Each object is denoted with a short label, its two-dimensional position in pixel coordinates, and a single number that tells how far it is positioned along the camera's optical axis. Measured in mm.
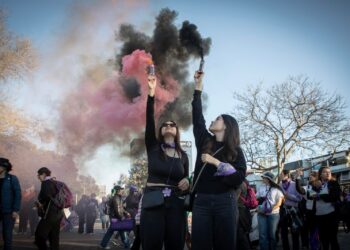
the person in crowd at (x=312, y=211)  7684
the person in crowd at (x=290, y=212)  9234
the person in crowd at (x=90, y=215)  19922
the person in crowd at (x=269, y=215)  8289
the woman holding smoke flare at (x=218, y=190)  3678
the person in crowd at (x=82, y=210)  20447
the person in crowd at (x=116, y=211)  11375
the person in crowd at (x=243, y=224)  6363
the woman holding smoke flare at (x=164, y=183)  4086
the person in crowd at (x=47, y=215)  7484
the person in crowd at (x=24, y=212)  18036
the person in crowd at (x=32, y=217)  17028
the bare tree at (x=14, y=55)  26000
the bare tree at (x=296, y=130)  31312
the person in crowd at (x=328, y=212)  7230
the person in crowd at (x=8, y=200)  6984
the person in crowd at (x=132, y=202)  13102
